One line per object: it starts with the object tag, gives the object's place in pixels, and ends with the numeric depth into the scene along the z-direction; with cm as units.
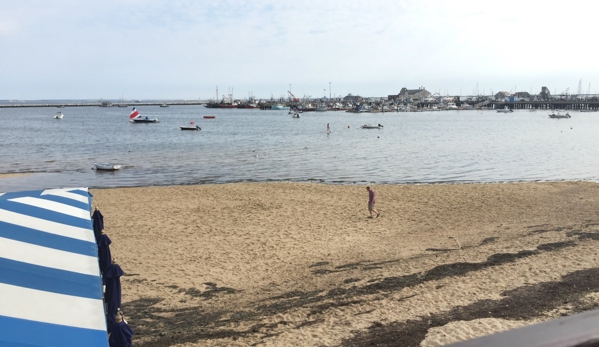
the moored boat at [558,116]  12061
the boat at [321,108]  17650
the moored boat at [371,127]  8333
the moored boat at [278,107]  19350
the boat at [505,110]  17579
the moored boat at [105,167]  3503
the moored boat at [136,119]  9362
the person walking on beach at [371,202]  1870
